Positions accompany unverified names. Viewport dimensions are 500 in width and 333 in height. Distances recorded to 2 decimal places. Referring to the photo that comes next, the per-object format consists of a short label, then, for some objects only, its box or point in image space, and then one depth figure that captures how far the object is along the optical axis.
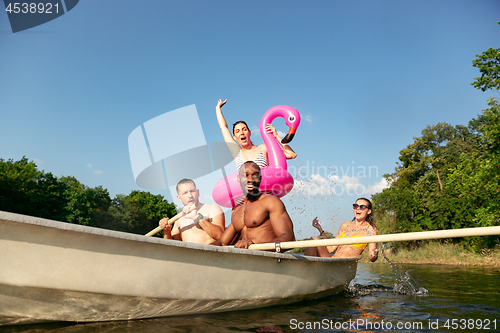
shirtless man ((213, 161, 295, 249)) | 4.02
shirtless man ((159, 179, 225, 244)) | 4.82
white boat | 2.53
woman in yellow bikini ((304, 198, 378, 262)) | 5.48
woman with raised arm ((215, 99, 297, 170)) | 5.74
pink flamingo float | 4.94
